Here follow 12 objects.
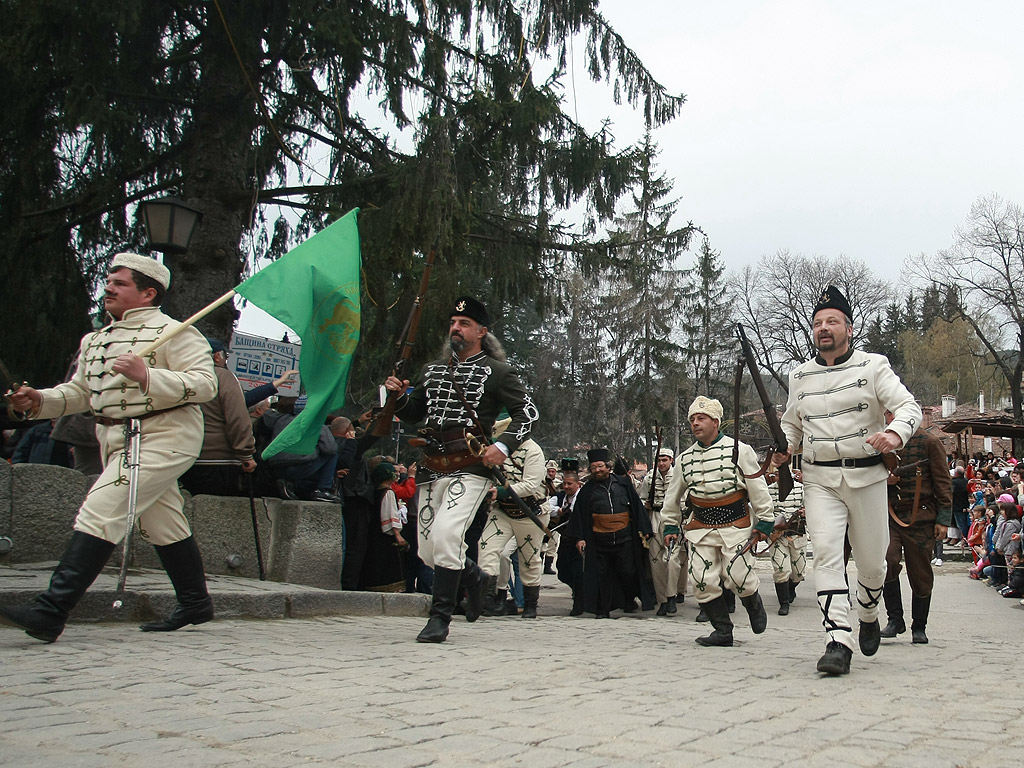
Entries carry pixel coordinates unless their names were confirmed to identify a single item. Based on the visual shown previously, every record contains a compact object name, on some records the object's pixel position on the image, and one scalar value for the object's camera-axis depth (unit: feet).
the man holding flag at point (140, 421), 17.07
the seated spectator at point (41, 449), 28.71
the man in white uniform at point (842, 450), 19.26
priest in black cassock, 38.50
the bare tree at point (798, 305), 167.73
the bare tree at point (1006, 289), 141.18
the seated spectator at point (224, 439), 24.41
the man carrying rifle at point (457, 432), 21.16
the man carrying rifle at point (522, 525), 33.35
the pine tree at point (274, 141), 36.55
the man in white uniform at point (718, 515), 24.59
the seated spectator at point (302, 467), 28.94
